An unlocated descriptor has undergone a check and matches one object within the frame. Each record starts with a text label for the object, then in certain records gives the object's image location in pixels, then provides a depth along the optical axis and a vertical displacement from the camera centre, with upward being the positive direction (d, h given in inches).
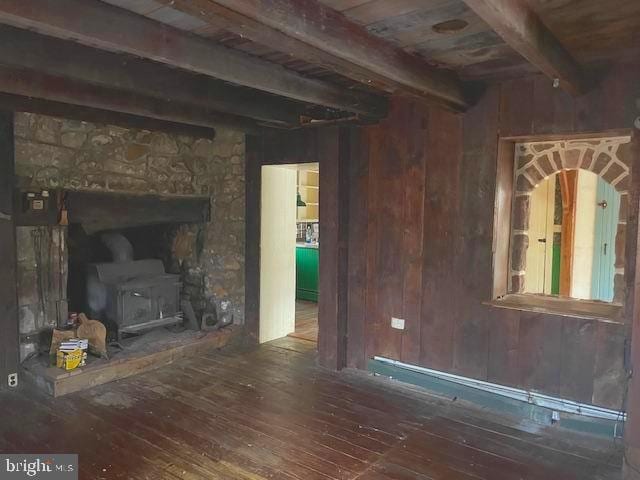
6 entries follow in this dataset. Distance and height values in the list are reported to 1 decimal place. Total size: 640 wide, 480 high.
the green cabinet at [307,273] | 261.7 -33.4
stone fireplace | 138.2 +5.9
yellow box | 133.4 -41.9
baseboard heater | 113.3 -47.6
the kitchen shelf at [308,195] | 307.3 +11.8
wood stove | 154.5 -27.0
